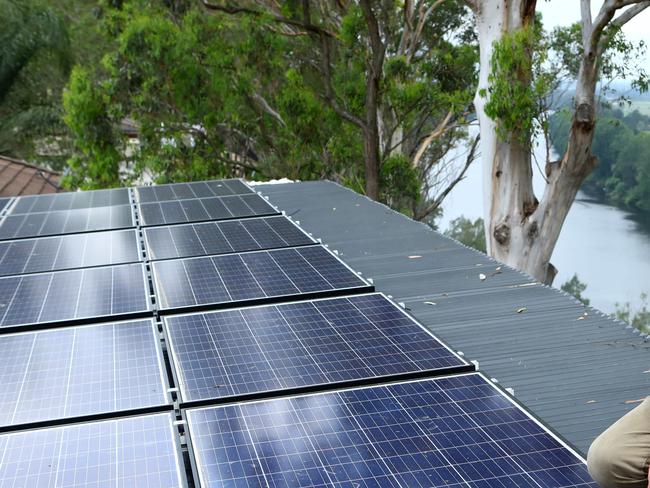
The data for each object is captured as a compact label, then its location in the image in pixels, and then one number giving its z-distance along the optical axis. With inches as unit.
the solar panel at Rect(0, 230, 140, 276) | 264.4
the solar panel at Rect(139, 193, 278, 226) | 339.9
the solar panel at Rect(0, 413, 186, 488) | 125.0
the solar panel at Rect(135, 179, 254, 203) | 402.6
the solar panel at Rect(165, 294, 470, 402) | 163.2
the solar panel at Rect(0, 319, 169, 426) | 152.5
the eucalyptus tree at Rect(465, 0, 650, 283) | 578.2
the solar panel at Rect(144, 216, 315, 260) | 278.2
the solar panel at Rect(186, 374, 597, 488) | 125.1
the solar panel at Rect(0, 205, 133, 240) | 325.4
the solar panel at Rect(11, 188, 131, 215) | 386.0
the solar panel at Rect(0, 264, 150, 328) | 207.8
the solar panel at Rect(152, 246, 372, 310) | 220.2
